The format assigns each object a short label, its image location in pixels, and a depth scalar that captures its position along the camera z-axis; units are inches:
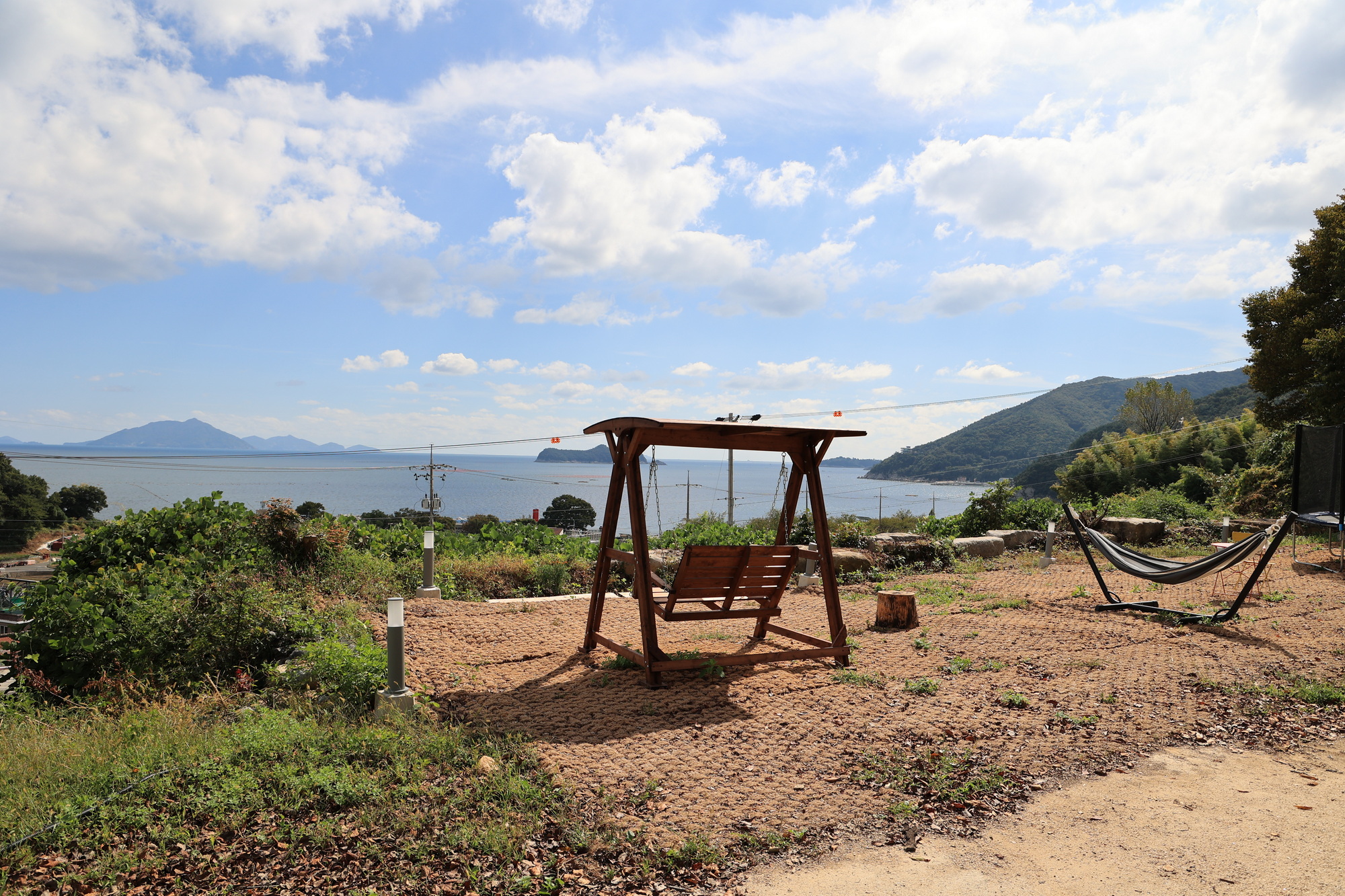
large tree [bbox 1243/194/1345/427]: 607.8
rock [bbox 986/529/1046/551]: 515.5
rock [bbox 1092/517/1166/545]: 523.8
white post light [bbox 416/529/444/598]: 321.7
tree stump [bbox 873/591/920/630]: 281.9
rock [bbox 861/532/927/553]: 446.9
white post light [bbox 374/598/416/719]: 172.6
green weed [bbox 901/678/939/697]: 197.3
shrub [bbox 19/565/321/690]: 211.0
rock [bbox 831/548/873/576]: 408.8
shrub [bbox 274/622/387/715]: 181.8
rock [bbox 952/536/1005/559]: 475.8
